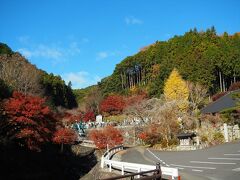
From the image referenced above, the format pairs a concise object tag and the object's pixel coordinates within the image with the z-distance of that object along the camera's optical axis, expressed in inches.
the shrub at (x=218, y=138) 969.5
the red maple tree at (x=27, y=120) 864.3
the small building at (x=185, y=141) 957.9
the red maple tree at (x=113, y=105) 2050.3
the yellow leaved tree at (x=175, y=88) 1640.0
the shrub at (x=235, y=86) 1728.7
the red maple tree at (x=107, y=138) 1202.3
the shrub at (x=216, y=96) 1775.3
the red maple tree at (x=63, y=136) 1214.0
